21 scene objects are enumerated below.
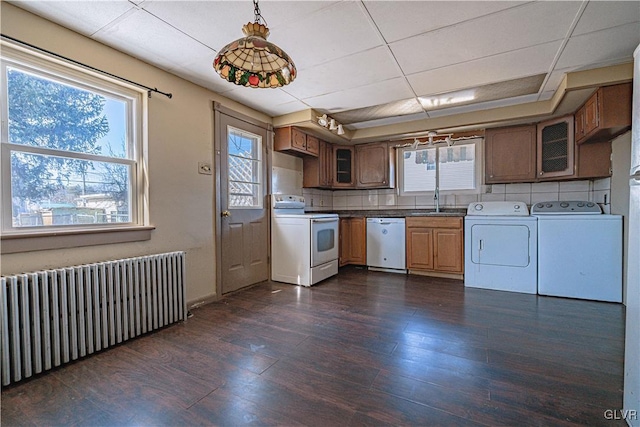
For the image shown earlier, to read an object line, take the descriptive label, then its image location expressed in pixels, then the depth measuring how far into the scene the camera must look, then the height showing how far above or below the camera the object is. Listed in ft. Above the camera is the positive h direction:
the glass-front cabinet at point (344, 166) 15.49 +2.23
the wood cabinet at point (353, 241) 14.57 -1.89
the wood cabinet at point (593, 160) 10.09 +1.60
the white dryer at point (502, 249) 10.47 -1.76
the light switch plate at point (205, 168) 9.29 +1.31
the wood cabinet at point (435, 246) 12.25 -1.87
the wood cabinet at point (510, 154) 11.73 +2.16
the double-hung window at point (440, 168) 13.89 +1.91
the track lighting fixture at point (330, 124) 11.97 +3.66
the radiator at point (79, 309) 5.12 -2.21
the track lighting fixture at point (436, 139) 13.49 +3.27
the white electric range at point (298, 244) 11.49 -1.63
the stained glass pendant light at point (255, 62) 4.05 +2.30
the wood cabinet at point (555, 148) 10.70 +2.20
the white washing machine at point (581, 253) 9.26 -1.74
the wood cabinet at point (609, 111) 7.88 +2.70
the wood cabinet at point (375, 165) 14.93 +2.17
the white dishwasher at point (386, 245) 13.56 -1.96
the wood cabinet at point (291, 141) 12.22 +2.94
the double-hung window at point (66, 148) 5.66 +1.40
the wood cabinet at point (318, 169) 14.37 +1.93
